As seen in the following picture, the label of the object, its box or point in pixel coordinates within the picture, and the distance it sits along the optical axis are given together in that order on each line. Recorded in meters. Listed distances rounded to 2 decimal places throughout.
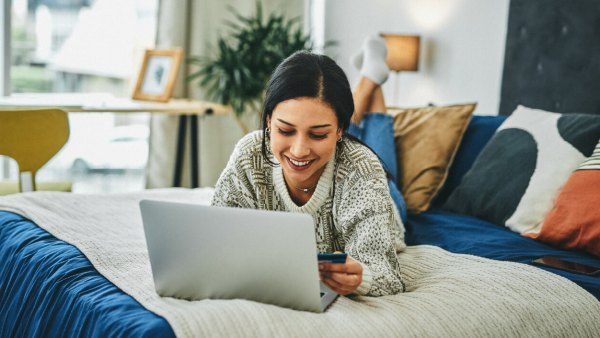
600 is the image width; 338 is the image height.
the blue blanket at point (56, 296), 1.27
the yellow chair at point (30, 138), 2.55
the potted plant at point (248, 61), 4.19
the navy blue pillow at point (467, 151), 2.55
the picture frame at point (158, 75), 3.88
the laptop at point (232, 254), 1.20
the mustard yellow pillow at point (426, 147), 2.47
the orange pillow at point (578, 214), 1.89
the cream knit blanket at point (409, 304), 1.25
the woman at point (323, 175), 1.48
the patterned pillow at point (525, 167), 2.11
